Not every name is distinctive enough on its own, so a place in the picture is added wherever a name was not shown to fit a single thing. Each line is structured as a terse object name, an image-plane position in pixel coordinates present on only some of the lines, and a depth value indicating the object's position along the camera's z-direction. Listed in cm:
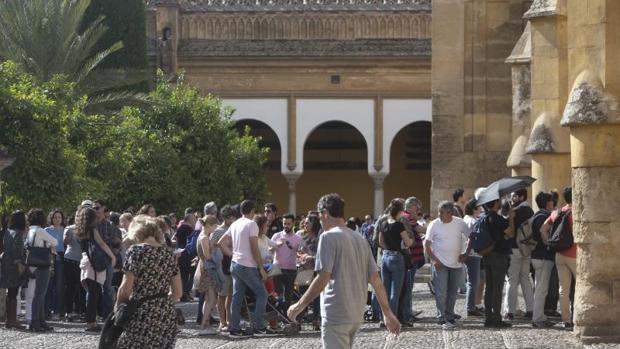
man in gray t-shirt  1050
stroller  1800
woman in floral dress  1043
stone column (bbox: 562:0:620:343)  1573
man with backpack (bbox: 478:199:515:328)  1759
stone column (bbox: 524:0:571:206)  2314
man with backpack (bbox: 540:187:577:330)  1677
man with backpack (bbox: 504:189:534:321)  1814
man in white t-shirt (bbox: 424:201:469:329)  1788
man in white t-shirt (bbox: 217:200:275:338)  1725
